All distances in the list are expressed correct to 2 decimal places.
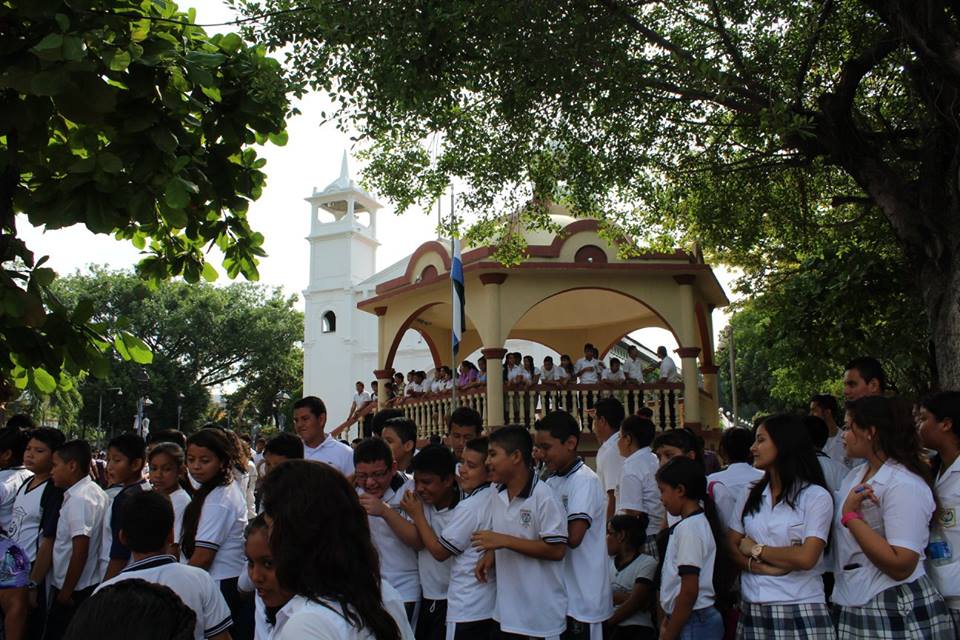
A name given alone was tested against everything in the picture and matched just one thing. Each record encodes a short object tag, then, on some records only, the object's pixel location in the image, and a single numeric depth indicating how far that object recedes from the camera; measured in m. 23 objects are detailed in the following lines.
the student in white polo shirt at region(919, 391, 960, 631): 3.95
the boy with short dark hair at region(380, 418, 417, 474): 6.11
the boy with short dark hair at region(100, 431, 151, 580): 5.57
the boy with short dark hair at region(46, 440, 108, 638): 5.37
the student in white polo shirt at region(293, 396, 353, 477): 6.23
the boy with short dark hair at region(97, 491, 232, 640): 3.43
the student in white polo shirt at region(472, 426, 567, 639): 4.62
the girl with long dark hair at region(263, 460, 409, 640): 2.34
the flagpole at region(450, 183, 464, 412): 12.13
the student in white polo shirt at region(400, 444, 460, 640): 4.92
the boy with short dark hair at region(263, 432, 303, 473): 5.46
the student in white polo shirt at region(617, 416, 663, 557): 6.45
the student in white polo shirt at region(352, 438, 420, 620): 4.89
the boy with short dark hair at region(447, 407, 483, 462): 6.93
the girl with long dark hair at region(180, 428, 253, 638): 4.87
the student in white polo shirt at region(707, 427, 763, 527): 5.18
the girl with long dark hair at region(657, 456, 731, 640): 4.52
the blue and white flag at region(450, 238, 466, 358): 12.89
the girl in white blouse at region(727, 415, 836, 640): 4.03
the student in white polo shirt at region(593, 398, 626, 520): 7.21
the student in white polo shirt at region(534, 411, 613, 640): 4.79
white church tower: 39.84
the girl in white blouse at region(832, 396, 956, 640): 3.78
